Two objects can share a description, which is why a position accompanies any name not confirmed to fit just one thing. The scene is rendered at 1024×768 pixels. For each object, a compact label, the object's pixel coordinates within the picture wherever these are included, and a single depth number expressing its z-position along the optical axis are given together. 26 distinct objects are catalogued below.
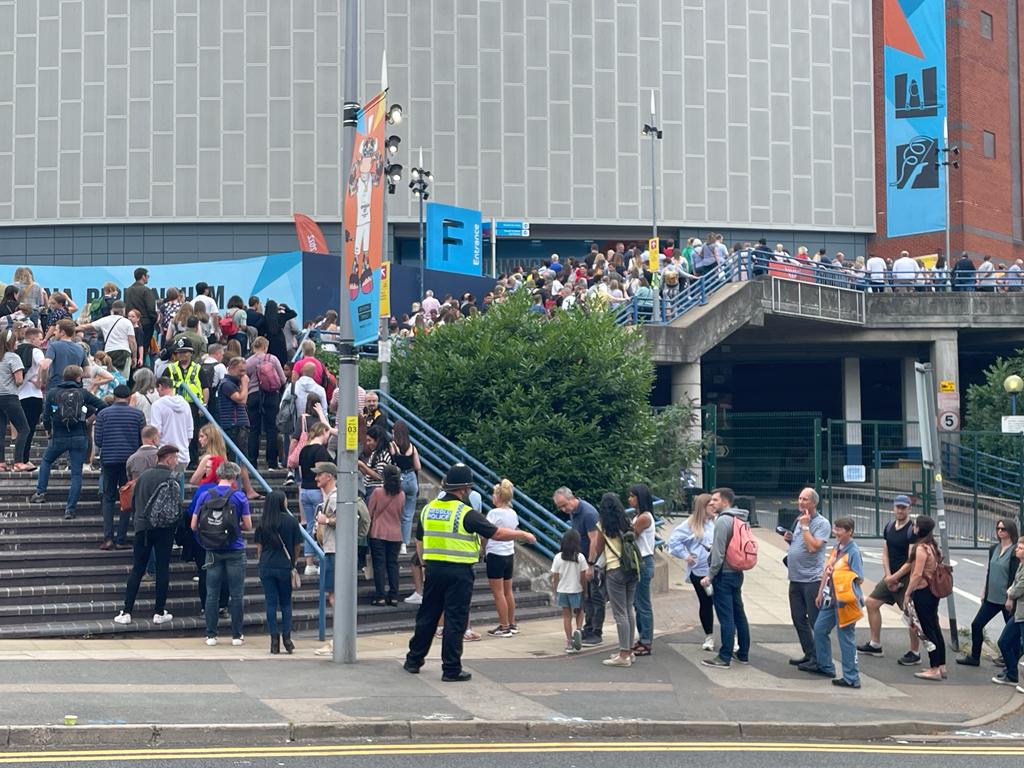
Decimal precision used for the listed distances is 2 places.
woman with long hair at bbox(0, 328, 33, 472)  16.80
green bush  19.86
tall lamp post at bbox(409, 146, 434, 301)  31.35
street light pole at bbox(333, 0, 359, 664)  13.20
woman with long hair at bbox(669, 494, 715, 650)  14.84
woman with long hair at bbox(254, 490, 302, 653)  13.48
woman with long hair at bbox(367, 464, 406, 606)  15.92
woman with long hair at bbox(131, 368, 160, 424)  16.30
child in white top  14.84
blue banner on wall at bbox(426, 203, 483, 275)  34.06
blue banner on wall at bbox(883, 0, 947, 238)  49.53
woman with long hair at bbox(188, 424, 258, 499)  14.89
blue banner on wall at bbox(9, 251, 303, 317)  27.41
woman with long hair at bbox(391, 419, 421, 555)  16.86
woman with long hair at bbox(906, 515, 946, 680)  14.28
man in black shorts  15.02
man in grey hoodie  14.03
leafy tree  35.38
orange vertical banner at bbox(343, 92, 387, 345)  13.24
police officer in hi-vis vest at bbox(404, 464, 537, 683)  12.48
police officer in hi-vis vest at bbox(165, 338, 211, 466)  17.94
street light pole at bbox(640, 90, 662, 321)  29.84
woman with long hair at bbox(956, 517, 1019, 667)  14.30
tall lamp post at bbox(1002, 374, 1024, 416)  33.47
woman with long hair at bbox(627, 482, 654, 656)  14.45
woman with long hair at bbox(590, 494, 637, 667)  13.94
